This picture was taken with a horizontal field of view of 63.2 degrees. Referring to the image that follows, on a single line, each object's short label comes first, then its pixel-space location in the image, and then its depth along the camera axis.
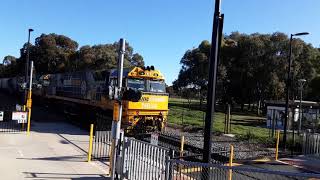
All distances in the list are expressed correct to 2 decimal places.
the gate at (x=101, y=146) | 9.25
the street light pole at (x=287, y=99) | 13.21
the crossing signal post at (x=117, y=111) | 6.82
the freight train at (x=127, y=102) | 13.35
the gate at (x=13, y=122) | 12.28
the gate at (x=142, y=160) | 6.11
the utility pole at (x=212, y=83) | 5.73
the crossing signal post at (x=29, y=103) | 12.80
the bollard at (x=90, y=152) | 8.57
